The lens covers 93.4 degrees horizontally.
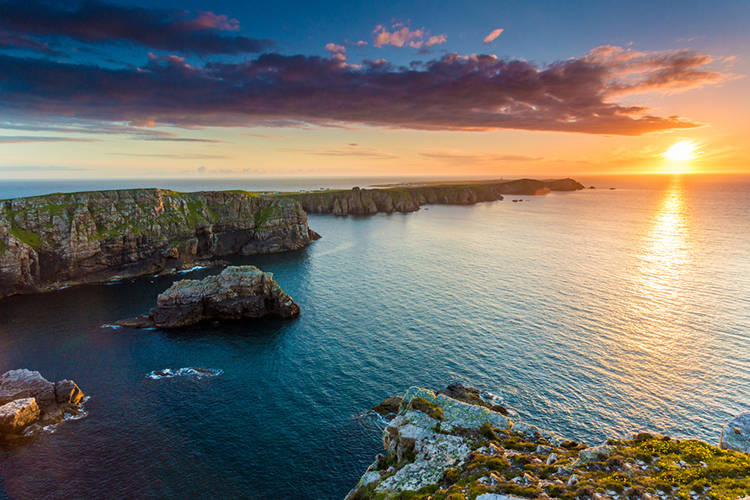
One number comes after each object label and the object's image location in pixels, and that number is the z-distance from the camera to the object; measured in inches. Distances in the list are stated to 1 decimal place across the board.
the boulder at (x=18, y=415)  1759.4
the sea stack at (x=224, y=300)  3075.8
